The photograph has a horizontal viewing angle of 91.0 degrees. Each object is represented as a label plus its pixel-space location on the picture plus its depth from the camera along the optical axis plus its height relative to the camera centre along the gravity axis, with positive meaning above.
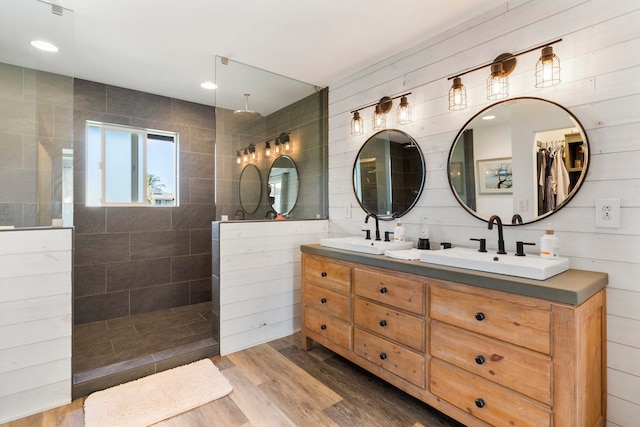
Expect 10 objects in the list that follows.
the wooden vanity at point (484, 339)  1.28 -0.63
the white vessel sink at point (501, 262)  1.42 -0.25
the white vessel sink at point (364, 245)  2.17 -0.24
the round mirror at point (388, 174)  2.44 +0.32
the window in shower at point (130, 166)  3.18 +0.51
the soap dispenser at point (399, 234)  2.39 -0.17
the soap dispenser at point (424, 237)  2.22 -0.19
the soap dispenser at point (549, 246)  1.65 -0.18
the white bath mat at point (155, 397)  1.80 -1.16
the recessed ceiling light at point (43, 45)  2.15 +1.15
